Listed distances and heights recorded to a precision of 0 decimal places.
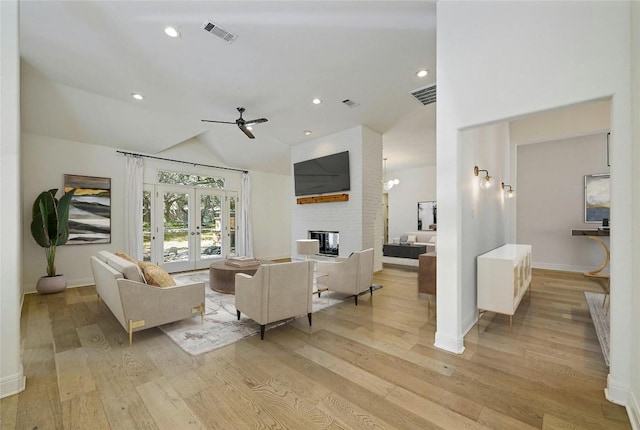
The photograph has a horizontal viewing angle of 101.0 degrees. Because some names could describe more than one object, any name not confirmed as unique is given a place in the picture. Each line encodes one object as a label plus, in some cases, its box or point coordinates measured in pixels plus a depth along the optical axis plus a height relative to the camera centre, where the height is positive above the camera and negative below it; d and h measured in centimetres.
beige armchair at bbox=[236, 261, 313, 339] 285 -87
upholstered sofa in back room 843 -77
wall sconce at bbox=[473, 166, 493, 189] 343 +48
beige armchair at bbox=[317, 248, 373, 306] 401 -92
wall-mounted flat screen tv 632 +103
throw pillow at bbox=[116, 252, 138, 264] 354 -57
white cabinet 299 -81
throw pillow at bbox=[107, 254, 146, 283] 287 -59
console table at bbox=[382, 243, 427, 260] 741 -106
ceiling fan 464 +164
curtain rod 588 +137
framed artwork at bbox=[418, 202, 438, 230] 983 -4
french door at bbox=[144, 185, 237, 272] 628 -27
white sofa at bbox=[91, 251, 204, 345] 275 -92
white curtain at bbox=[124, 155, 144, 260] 571 +23
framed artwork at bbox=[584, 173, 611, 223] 571 +33
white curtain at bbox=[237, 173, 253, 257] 779 -28
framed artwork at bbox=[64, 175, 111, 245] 518 +14
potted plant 448 -17
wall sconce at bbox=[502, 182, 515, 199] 582 +53
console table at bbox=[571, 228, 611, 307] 367 -39
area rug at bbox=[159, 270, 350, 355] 277 -134
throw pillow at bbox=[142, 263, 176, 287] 311 -73
